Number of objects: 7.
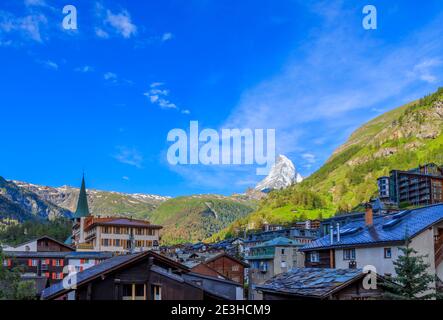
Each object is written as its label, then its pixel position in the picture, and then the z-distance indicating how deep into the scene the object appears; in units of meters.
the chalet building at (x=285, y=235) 96.82
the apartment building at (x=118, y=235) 88.00
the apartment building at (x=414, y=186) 137.00
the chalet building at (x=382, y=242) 31.62
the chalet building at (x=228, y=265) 63.28
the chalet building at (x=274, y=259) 70.44
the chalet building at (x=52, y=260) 75.06
